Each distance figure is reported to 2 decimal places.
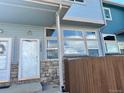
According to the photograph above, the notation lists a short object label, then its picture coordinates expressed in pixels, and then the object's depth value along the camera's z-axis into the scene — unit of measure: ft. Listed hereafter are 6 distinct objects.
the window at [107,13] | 22.43
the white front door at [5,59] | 12.25
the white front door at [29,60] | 13.09
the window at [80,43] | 16.79
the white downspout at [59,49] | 10.39
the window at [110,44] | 20.39
